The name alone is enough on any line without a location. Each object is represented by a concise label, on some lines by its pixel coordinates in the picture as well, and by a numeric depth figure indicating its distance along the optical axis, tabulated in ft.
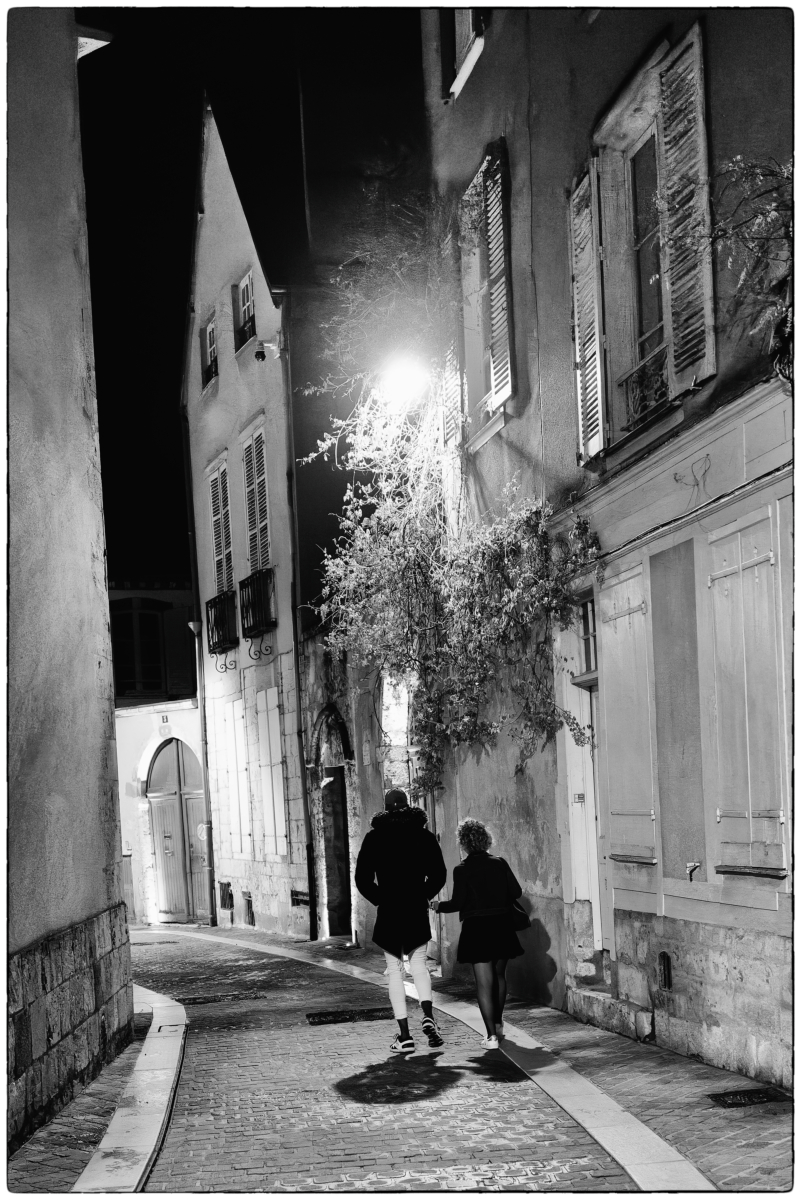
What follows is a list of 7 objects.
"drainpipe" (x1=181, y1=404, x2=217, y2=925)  69.77
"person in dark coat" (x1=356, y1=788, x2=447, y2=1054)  26.53
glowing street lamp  39.40
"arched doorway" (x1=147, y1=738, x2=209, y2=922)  72.74
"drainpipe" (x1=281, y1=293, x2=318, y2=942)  55.83
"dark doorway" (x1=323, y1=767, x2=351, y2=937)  53.88
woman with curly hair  25.77
